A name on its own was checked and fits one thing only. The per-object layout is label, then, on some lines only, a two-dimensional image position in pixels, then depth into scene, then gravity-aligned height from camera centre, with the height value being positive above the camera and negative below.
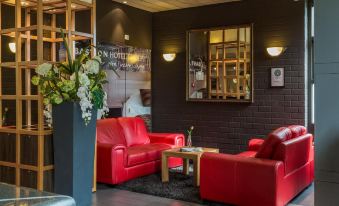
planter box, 3.87 -0.55
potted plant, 3.79 -0.14
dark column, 3.16 -0.01
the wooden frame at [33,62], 4.06 +0.37
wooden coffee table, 5.39 -0.90
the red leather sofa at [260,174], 4.18 -0.86
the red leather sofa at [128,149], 5.42 -0.80
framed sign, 6.67 +0.36
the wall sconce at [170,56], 7.86 +0.84
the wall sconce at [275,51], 6.66 +0.81
